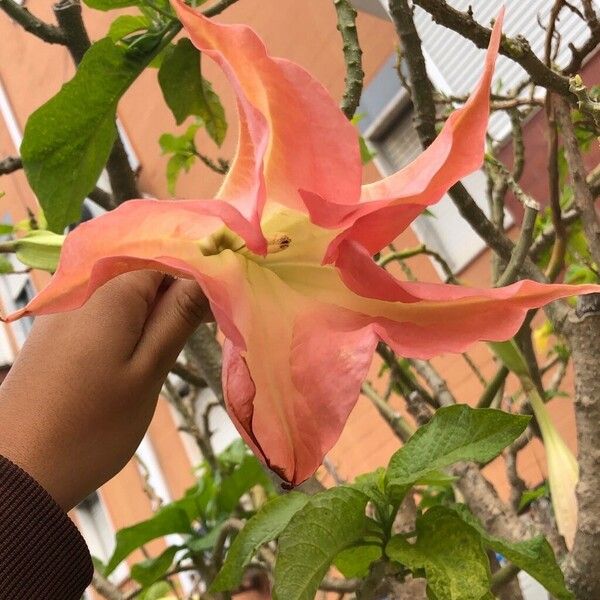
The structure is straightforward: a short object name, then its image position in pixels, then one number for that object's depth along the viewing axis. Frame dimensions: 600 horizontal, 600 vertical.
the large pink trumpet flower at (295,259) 0.29
